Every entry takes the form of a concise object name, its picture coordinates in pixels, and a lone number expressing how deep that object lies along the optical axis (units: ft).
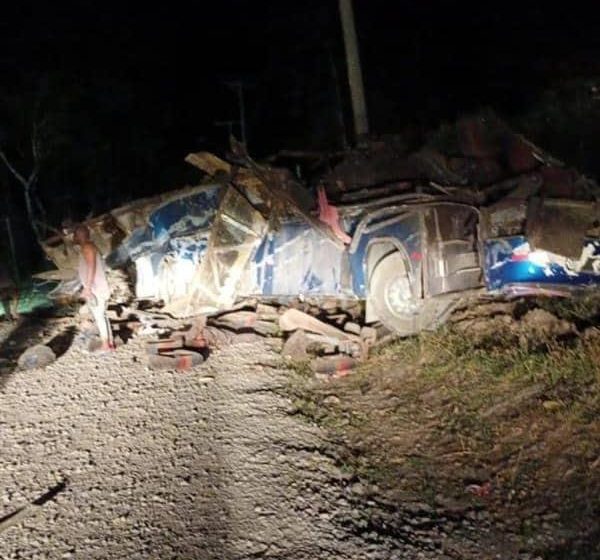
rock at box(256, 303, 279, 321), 28.45
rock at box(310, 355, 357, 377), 22.06
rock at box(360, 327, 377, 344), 23.75
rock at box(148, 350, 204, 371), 24.31
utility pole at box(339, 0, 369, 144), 46.42
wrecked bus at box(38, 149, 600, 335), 20.18
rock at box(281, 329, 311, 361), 23.85
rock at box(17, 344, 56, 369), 26.73
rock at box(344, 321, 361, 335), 24.67
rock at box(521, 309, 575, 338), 20.33
